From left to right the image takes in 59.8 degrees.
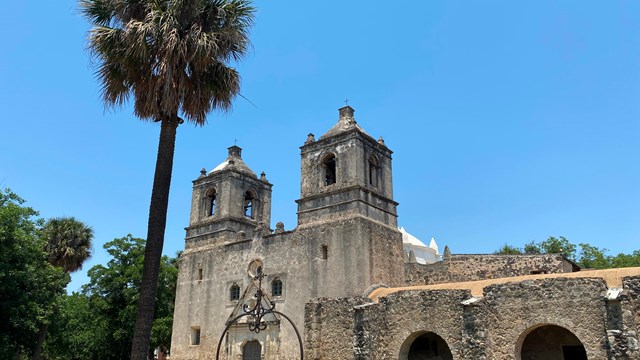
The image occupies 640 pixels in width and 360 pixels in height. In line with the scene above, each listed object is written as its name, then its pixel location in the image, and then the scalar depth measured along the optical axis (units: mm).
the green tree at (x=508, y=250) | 42722
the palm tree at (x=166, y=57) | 12711
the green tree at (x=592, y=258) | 39250
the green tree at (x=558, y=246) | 42531
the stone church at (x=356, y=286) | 16109
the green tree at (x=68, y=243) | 31375
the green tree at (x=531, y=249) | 42531
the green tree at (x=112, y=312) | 32688
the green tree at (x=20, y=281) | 17938
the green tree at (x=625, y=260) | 37438
